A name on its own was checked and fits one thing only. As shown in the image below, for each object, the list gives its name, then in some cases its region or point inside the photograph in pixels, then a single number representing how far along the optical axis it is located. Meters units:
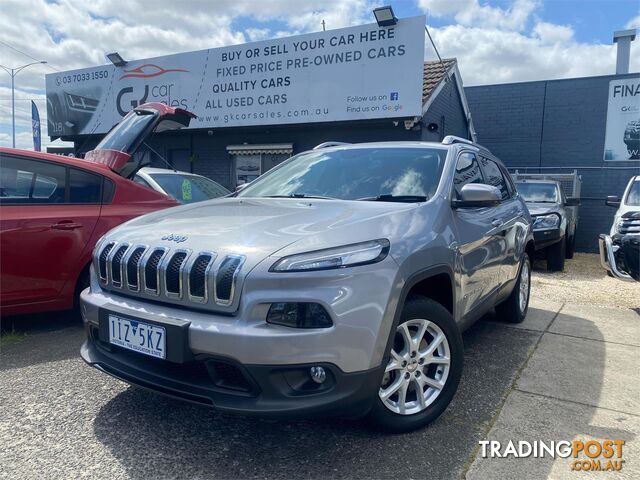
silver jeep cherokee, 2.09
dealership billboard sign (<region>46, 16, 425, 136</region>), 9.45
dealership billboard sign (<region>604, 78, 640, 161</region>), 12.05
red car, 3.77
